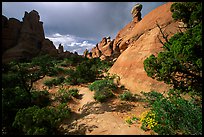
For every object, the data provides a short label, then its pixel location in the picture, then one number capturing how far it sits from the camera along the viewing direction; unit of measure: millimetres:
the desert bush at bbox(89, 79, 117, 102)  9805
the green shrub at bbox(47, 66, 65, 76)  17147
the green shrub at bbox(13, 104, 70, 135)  5674
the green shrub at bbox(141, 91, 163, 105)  8773
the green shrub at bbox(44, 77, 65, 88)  14066
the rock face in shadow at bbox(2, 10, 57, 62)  32750
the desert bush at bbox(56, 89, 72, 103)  10688
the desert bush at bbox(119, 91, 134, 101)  9747
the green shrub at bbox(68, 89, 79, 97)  11328
